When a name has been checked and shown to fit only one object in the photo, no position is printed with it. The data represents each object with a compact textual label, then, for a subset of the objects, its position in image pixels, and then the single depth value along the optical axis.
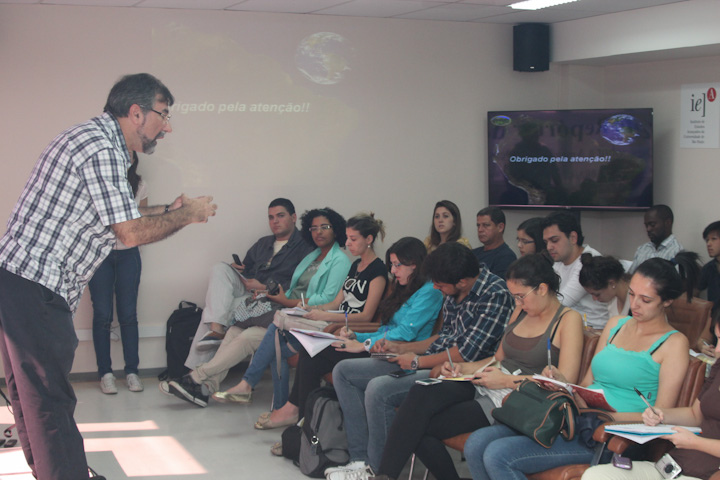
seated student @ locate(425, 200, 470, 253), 5.75
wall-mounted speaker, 6.84
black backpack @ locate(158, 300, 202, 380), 6.08
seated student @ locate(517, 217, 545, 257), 5.37
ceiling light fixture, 5.80
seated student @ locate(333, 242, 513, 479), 3.79
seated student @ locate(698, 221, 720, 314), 5.52
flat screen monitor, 6.45
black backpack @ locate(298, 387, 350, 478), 4.06
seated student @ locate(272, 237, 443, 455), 4.22
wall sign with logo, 6.22
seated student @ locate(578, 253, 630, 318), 4.29
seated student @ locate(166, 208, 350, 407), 5.36
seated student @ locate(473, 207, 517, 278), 5.48
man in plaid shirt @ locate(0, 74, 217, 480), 2.94
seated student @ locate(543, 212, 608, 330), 4.75
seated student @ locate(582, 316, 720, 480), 2.67
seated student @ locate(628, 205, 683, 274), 6.12
